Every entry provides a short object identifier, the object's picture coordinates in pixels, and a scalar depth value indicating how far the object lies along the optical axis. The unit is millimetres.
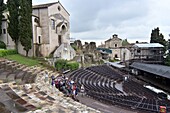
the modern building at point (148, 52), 34547
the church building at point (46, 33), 22914
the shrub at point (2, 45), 22699
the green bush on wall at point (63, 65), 20185
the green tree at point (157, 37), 43186
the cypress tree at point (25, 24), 20535
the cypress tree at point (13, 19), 21534
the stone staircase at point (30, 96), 7380
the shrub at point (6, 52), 19060
